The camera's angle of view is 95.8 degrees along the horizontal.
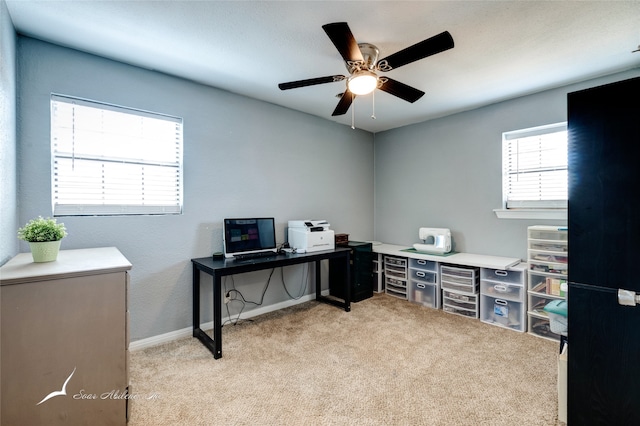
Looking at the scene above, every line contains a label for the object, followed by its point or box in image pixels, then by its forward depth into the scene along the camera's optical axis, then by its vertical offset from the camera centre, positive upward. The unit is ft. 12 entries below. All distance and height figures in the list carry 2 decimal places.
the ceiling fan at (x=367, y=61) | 5.28 +3.13
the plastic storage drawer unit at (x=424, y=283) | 11.39 -2.90
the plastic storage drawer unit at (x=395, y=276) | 12.47 -2.85
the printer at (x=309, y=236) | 10.44 -0.91
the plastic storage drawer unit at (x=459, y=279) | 10.42 -2.51
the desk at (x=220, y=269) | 7.54 -1.64
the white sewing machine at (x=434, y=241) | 11.77 -1.23
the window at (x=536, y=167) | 9.84 +1.59
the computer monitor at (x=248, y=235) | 9.32 -0.81
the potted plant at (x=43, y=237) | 5.07 -0.46
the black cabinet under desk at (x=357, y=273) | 12.06 -2.65
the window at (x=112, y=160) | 7.27 +1.44
